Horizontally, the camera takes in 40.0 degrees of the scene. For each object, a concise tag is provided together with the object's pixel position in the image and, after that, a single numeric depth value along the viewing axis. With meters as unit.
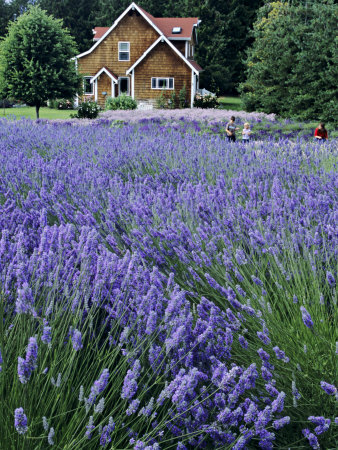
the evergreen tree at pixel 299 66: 17.98
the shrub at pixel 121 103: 25.35
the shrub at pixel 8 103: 40.39
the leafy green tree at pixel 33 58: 20.06
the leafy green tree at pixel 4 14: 54.44
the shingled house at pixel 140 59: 31.83
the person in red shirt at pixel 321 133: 11.42
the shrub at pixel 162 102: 31.06
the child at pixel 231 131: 12.01
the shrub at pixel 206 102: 31.27
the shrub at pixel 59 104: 36.46
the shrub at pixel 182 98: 30.75
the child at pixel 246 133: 11.91
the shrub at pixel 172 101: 30.95
